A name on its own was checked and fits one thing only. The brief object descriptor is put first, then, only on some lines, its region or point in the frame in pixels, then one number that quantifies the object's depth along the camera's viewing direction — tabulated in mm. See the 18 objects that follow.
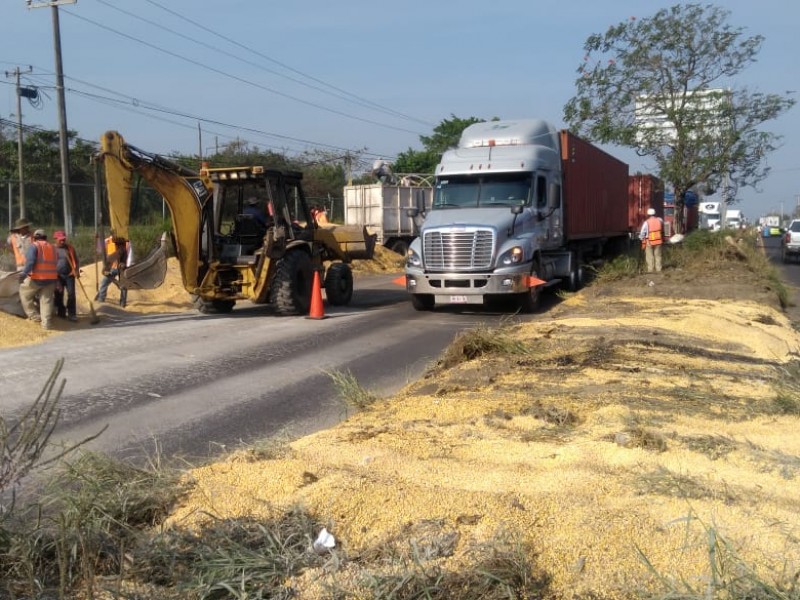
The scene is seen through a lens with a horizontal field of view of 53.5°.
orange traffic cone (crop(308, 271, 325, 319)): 13750
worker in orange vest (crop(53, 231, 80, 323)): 13117
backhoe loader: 13320
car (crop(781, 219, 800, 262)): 32188
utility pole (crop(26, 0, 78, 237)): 22688
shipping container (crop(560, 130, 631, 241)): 16953
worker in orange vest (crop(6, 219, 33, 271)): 13047
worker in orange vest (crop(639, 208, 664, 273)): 19438
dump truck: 27141
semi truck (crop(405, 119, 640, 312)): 13750
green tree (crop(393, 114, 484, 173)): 49406
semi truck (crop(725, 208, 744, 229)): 69862
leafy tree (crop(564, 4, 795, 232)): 24641
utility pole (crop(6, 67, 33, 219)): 18203
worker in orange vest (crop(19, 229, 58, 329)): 12008
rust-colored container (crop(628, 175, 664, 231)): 27062
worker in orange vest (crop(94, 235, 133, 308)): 14412
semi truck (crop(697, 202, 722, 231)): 61766
